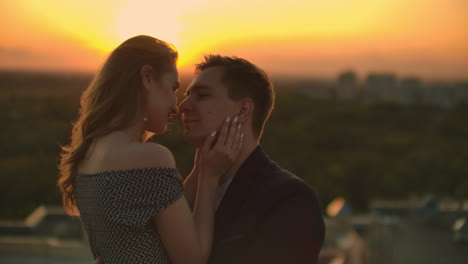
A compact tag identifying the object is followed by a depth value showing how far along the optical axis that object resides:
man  2.27
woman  2.14
